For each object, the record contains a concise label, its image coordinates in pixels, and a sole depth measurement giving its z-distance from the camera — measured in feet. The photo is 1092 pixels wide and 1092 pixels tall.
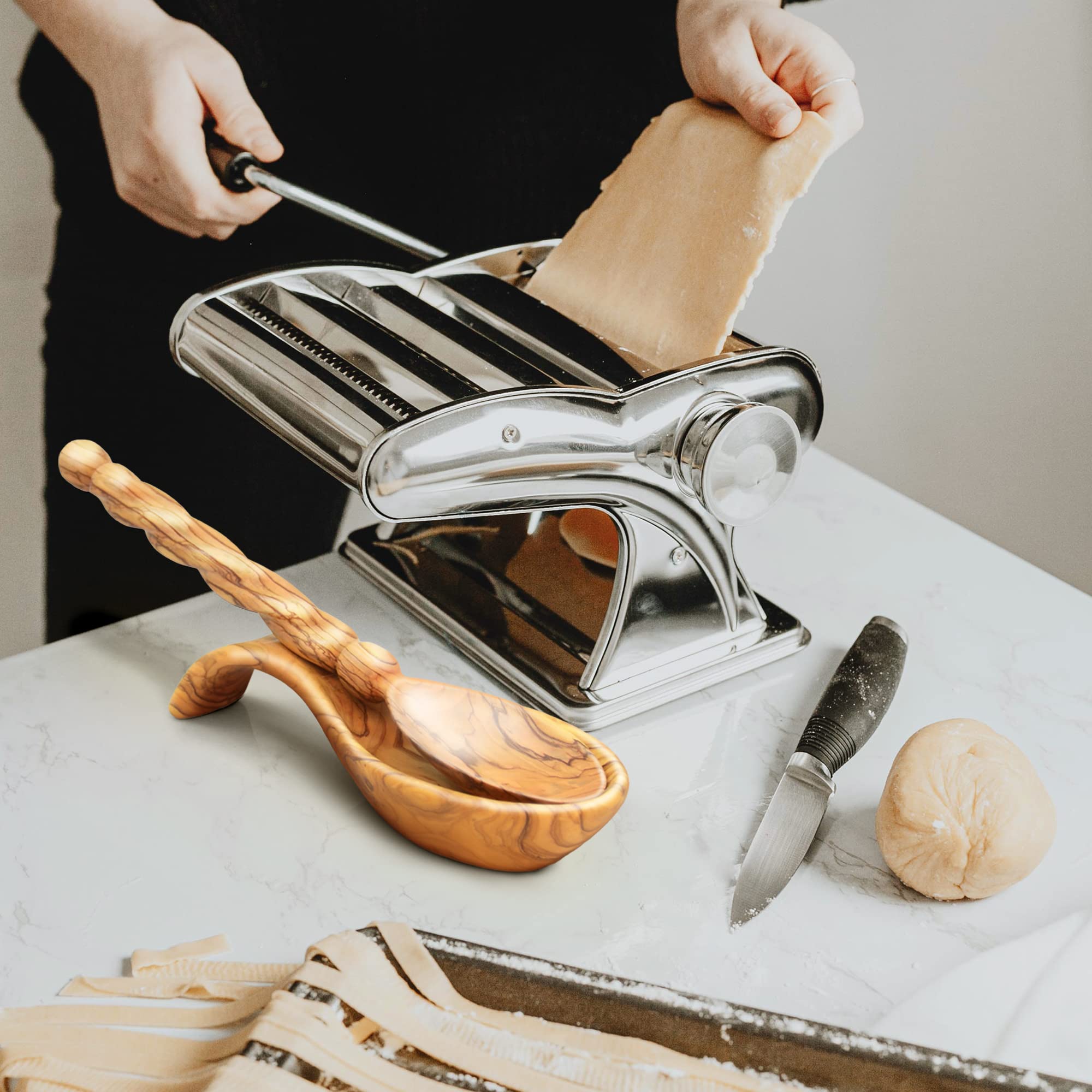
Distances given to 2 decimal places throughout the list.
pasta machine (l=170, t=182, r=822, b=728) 2.13
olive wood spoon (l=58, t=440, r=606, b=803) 2.10
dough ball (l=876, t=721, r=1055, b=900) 2.01
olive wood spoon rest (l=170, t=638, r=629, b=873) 1.94
